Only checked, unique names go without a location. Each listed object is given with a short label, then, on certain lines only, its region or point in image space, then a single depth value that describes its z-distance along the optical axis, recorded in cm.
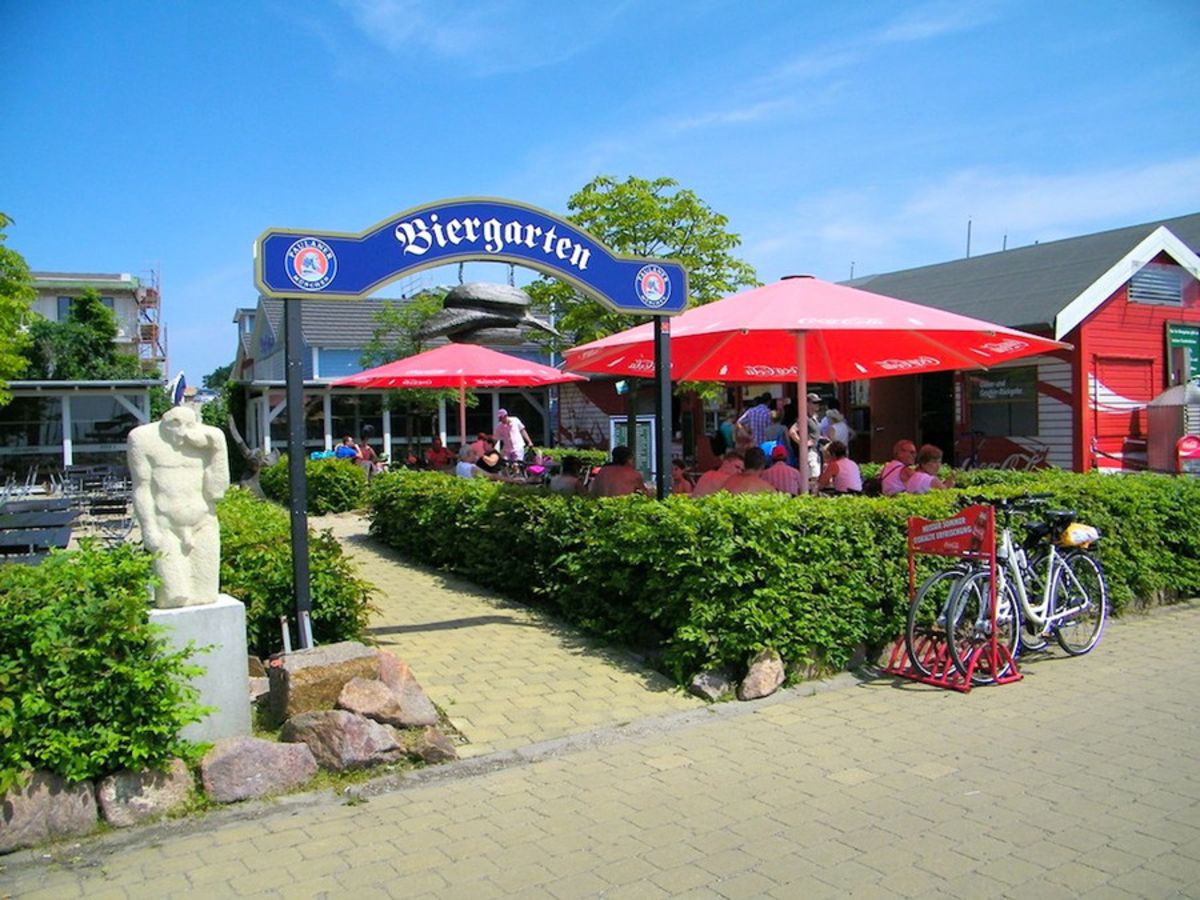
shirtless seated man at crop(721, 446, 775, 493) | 725
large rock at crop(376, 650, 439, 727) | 498
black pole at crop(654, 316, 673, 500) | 730
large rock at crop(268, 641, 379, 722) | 482
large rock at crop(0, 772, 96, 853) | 378
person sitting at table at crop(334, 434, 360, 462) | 1944
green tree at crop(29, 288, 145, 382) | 4031
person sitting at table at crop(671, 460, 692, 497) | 982
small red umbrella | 1334
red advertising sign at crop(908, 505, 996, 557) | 588
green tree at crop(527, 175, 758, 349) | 1753
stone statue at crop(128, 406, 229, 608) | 466
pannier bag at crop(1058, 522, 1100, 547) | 664
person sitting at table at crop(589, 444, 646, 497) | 798
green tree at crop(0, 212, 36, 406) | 1695
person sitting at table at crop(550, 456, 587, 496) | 875
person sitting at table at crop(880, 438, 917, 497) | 816
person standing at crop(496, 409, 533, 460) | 1680
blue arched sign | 604
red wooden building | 1427
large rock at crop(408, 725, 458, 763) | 471
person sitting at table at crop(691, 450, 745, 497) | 768
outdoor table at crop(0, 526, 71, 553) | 829
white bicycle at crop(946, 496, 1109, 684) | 595
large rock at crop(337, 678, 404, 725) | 479
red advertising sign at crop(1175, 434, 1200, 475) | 1433
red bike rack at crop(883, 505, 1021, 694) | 588
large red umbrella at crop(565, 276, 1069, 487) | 734
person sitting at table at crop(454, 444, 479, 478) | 1267
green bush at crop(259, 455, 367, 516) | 1620
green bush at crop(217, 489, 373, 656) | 598
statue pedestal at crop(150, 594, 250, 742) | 457
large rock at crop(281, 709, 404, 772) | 454
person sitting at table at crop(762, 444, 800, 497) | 809
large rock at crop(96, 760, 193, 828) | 400
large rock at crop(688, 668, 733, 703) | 574
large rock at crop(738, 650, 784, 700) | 573
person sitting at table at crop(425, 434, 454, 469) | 1569
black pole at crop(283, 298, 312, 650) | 571
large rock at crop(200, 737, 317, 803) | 426
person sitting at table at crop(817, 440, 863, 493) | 898
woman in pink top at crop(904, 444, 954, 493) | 778
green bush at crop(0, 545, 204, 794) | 383
